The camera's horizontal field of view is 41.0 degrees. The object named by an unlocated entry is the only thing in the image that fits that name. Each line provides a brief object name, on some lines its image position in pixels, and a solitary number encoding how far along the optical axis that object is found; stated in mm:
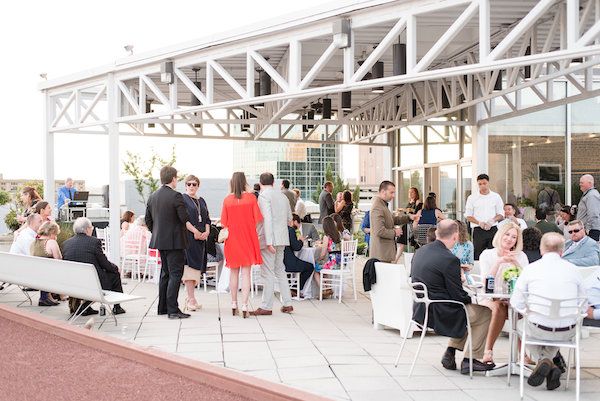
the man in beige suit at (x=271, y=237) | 9367
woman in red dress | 9211
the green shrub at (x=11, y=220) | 23156
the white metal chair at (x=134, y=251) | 13156
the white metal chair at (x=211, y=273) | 11695
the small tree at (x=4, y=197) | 29289
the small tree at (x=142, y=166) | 32250
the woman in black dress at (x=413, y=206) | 15908
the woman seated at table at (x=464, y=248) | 8695
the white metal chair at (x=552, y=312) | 5617
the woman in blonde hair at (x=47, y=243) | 9758
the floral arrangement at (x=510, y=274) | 6395
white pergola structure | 8070
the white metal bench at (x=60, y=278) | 8109
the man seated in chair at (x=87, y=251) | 9078
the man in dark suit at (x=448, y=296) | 6227
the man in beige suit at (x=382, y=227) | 9086
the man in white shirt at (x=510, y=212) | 11902
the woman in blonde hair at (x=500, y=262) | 6383
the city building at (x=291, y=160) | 122312
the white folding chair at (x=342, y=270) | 10484
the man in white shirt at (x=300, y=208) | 17656
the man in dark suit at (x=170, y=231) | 8984
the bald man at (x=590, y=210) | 11289
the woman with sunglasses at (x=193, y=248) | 9844
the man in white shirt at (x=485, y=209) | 12570
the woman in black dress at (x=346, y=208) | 17453
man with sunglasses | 7820
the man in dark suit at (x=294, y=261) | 10477
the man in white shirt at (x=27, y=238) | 10648
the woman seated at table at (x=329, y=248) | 10492
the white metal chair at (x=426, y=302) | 6178
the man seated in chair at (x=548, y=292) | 5688
